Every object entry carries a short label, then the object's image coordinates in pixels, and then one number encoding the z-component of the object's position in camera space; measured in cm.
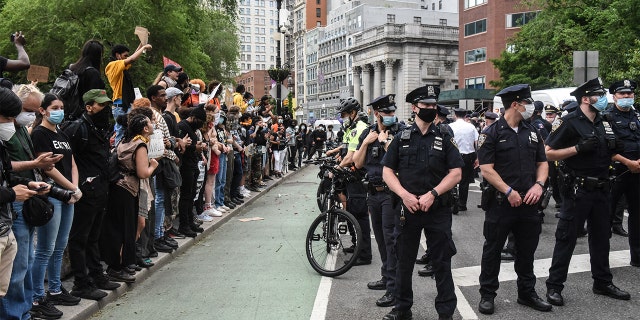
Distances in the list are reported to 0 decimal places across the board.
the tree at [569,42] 2533
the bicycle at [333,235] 761
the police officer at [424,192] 539
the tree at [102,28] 2570
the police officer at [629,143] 746
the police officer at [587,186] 630
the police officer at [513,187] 595
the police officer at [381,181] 647
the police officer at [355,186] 781
